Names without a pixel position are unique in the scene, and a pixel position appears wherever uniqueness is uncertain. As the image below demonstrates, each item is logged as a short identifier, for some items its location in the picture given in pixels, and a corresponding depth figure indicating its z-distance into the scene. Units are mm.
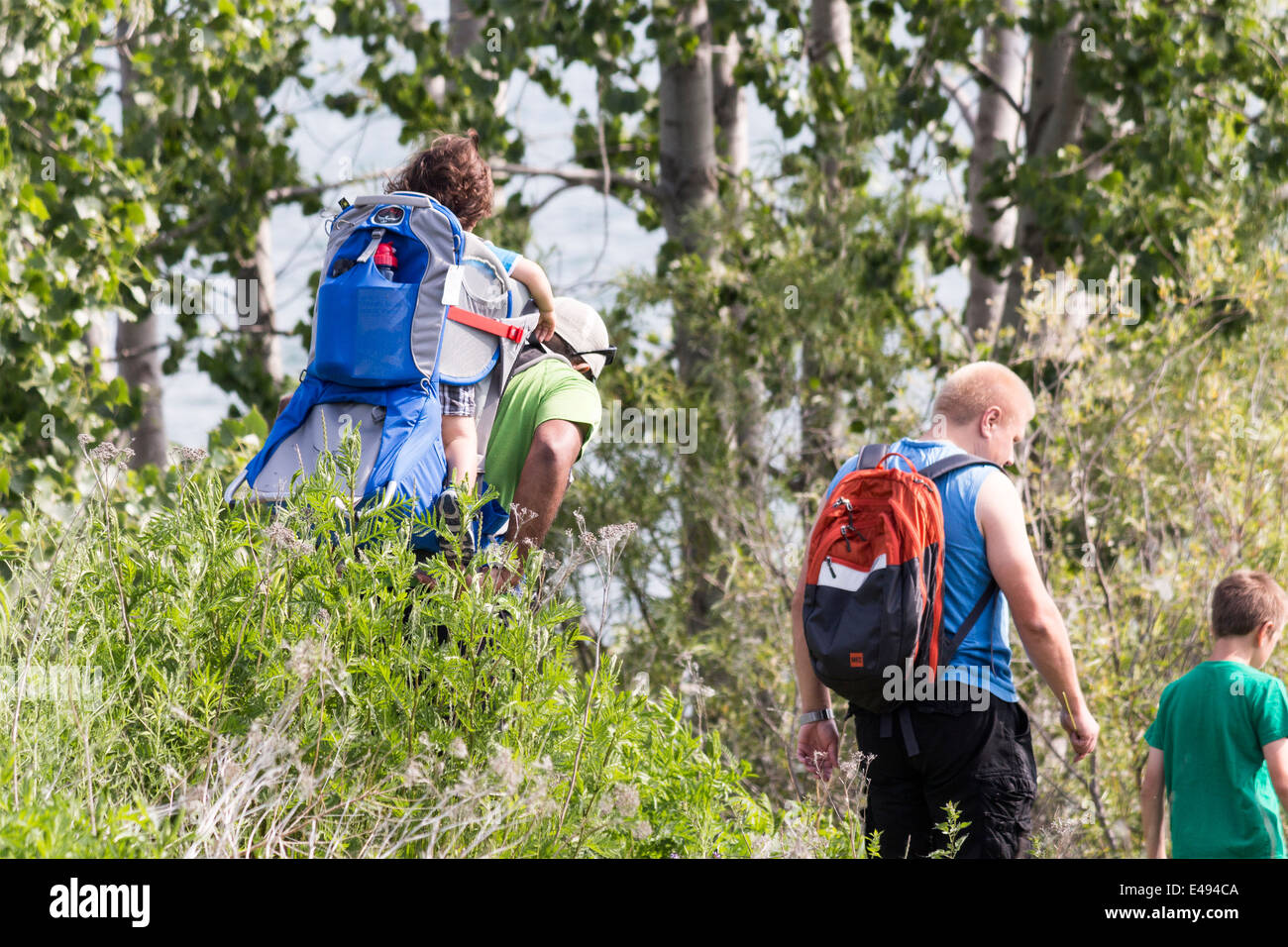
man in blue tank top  6051
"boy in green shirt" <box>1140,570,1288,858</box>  7465
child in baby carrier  6328
